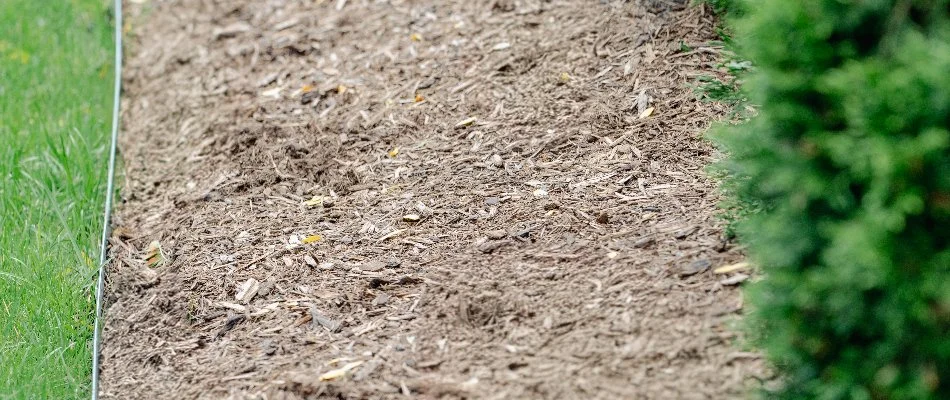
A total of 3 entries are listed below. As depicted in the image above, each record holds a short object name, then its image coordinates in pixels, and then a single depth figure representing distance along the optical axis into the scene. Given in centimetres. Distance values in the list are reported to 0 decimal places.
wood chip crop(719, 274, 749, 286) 587
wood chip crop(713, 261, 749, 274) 596
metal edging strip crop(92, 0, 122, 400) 712
